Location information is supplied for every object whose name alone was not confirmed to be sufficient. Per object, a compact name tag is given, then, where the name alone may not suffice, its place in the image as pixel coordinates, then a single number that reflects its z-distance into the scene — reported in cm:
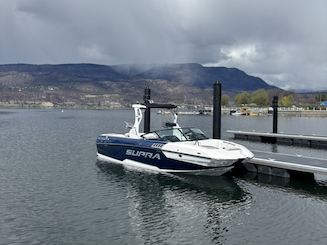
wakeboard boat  2158
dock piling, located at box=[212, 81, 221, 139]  3049
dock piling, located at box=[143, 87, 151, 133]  3306
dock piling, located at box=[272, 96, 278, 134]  4676
